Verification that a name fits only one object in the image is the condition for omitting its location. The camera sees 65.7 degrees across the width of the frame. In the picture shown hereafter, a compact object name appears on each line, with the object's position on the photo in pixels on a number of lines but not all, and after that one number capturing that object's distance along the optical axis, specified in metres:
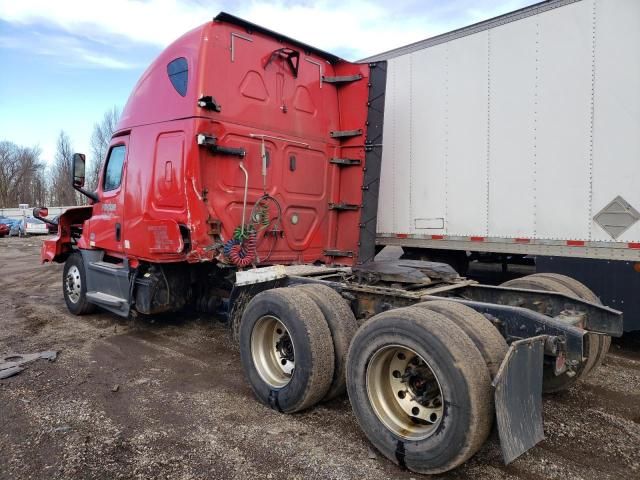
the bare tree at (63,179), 65.74
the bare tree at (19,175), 73.88
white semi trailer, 4.91
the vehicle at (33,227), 33.62
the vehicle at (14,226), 33.97
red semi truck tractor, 2.95
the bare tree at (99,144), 45.54
